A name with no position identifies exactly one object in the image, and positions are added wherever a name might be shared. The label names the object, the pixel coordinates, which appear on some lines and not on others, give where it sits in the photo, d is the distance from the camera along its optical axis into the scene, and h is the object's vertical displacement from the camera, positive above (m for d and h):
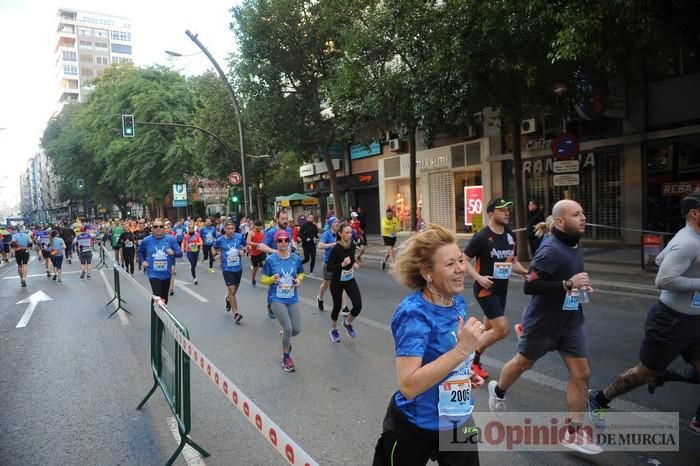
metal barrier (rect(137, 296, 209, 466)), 3.73 -1.27
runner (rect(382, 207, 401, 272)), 16.20 -0.70
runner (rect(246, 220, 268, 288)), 12.75 -0.68
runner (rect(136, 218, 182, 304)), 9.03 -0.70
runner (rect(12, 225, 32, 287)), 16.56 -0.98
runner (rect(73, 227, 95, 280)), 17.34 -0.96
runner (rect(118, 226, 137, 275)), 16.54 -0.98
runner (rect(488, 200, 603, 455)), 3.69 -0.83
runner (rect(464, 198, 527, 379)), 5.07 -0.58
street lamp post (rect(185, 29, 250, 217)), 21.70 +5.81
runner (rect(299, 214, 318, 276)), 15.84 -0.81
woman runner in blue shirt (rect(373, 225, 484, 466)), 2.13 -0.68
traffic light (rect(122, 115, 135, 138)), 22.91 +4.28
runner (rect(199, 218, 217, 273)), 18.07 -0.73
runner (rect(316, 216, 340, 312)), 8.88 -0.60
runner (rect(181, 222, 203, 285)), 14.60 -0.90
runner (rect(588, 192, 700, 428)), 3.53 -0.80
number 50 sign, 20.47 +0.14
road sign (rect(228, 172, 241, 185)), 27.03 +1.93
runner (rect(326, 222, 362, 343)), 7.38 -1.01
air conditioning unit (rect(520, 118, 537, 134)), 19.27 +2.94
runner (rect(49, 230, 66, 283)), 17.00 -1.04
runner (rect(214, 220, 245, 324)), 9.18 -0.87
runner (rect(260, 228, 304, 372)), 6.11 -0.94
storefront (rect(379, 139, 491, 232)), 23.04 +1.31
